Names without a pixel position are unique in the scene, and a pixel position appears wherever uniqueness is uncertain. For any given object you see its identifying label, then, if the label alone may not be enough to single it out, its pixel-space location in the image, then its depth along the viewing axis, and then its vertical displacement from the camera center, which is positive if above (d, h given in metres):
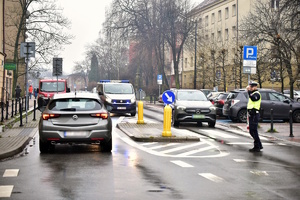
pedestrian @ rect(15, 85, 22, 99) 47.00 -0.26
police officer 13.90 -0.52
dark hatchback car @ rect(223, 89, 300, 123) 25.34 -0.66
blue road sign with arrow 16.57 -0.22
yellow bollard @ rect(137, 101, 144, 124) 21.77 -1.04
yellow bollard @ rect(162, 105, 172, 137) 15.84 -0.96
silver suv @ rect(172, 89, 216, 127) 21.80 -0.88
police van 30.27 -0.39
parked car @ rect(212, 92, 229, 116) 28.90 -0.62
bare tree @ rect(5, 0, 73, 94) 46.69 +5.02
